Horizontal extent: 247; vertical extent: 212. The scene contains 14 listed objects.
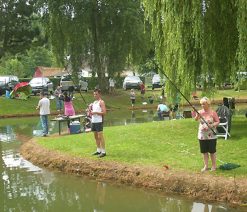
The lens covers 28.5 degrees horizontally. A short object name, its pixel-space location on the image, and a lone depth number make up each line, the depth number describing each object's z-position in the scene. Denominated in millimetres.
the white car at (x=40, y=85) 43344
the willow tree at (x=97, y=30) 38406
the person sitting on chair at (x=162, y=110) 23019
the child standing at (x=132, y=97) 37812
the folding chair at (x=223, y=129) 14727
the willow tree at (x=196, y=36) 13883
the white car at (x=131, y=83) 50188
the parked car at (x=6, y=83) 44062
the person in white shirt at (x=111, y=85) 44325
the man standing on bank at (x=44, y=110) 19609
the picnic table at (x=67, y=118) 19217
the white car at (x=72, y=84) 41075
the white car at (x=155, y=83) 52666
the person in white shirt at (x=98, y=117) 13555
